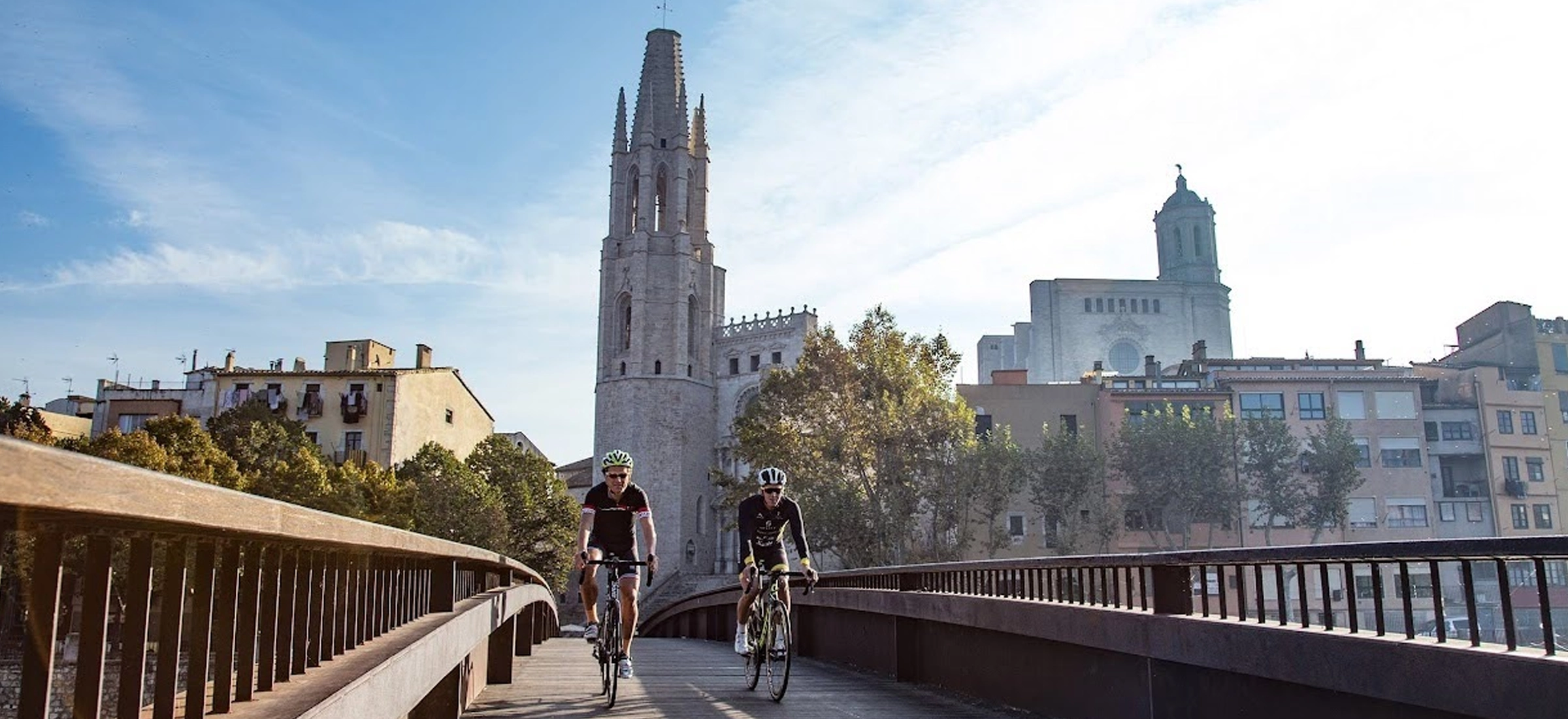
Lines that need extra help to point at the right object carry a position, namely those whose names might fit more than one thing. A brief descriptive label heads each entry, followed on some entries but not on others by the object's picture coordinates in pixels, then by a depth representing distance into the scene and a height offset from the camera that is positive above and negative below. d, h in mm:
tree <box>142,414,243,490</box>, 42844 +4123
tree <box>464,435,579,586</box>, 58781 +2306
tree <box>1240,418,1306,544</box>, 55844 +3586
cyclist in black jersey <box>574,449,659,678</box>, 9883 +278
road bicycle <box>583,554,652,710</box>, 9305 -723
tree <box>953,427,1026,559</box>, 45531 +2649
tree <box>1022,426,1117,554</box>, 53844 +2908
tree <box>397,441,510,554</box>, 52781 +1891
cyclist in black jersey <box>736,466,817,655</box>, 10383 +173
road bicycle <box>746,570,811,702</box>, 9500 -757
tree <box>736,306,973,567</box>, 43219 +4188
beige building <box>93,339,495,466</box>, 68438 +8970
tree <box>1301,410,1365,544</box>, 55500 +3140
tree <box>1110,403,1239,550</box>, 54875 +3572
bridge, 2373 -401
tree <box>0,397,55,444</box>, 43156 +5970
